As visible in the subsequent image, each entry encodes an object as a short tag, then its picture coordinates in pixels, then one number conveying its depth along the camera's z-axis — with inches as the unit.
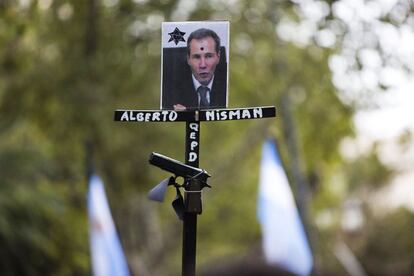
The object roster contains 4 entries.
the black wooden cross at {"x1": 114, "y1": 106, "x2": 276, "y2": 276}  432.8
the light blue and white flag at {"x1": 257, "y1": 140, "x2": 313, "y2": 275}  935.7
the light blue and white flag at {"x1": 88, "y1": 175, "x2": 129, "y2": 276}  828.6
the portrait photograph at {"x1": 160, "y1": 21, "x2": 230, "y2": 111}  434.9
